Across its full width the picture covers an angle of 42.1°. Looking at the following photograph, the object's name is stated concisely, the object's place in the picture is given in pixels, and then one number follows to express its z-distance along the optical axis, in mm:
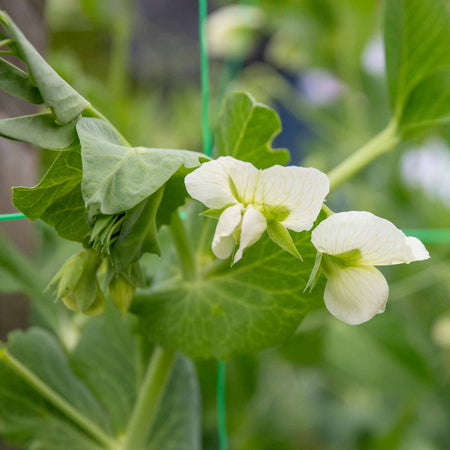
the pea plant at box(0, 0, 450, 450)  235
